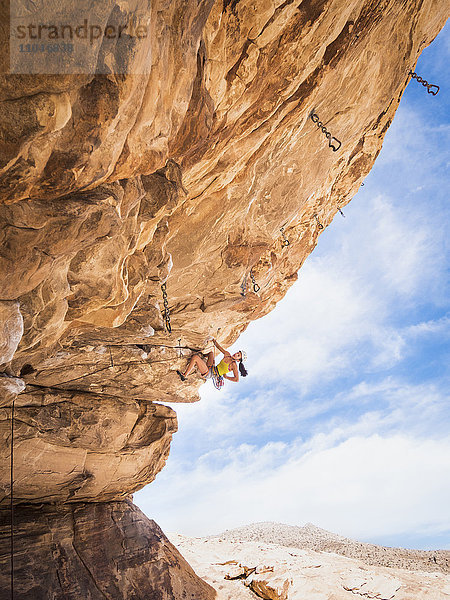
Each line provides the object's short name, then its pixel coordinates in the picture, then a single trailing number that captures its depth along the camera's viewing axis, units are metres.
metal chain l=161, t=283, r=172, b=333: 7.20
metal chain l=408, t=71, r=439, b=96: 6.54
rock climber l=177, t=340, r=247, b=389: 9.09
